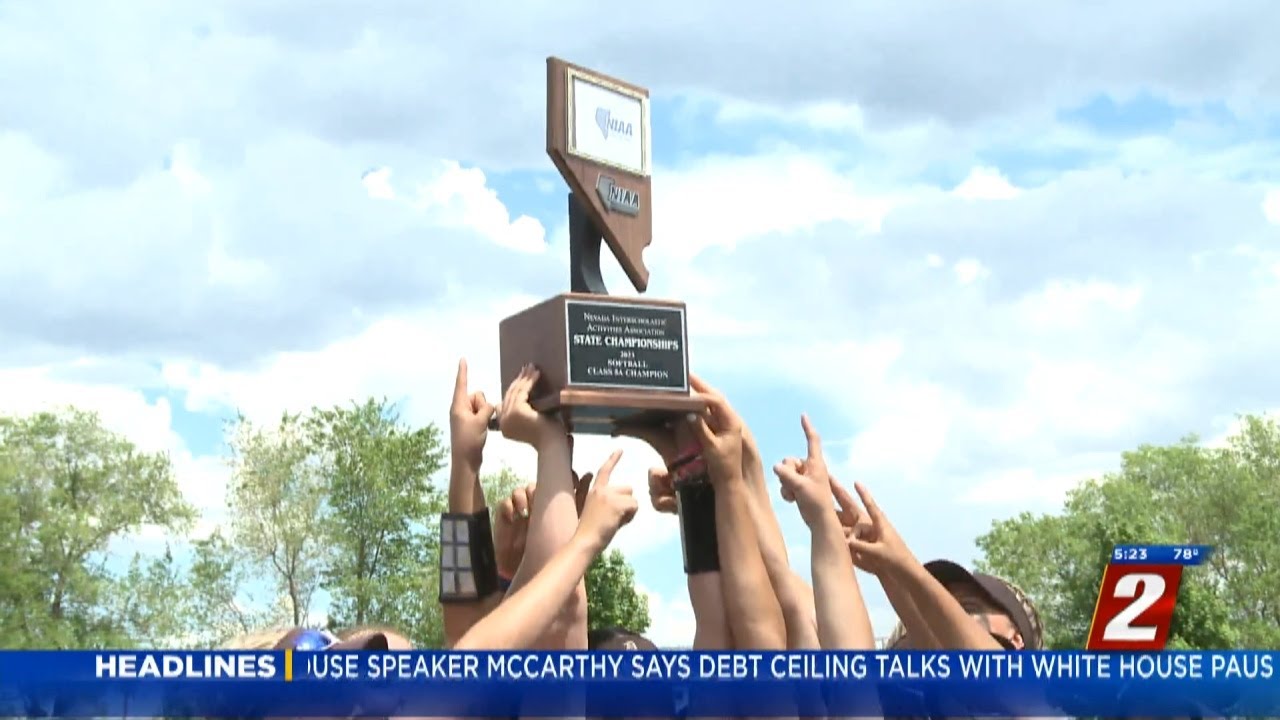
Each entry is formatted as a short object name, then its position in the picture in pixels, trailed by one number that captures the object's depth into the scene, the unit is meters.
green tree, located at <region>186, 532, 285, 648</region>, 38.66
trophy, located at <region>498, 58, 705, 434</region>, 6.26
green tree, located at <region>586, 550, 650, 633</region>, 35.53
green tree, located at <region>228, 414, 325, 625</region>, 38.44
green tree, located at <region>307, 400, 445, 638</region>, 38.06
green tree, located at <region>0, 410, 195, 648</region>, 39.22
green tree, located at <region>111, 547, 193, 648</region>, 40.44
